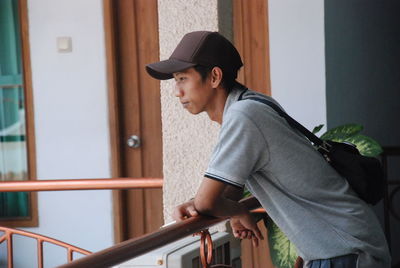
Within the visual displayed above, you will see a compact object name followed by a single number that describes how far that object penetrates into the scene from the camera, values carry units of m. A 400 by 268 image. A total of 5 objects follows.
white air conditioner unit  5.00
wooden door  12.10
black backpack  4.61
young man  4.38
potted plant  7.61
